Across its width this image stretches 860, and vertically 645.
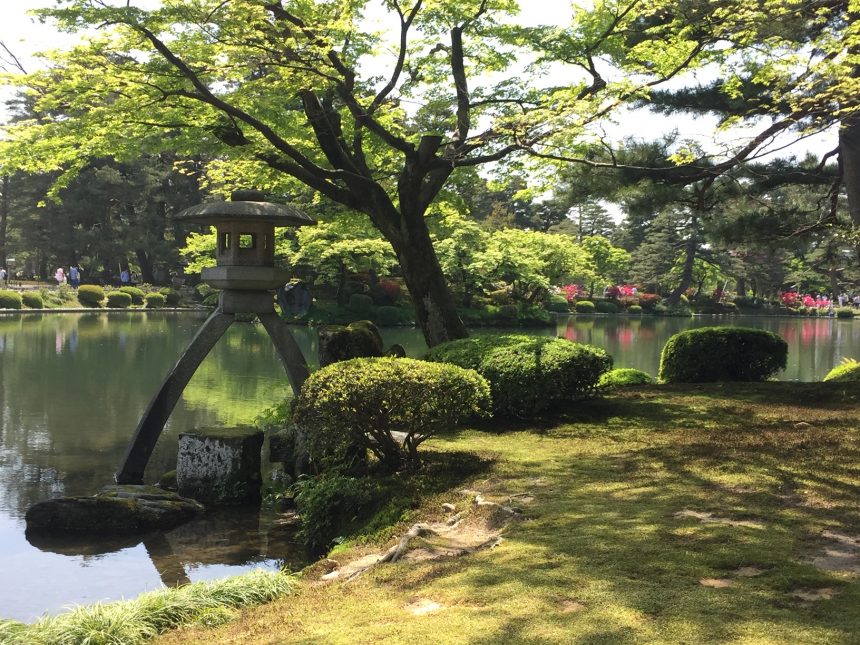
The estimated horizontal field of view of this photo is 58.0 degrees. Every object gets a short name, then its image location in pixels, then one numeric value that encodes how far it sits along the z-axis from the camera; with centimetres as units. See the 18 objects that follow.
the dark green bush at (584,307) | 4928
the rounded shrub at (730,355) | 1115
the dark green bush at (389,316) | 3187
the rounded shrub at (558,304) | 4629
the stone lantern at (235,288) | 870
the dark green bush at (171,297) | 4075
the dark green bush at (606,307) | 4962
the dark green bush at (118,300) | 3862
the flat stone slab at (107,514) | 665
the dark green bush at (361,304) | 3162
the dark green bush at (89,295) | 3812
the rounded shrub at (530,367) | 827
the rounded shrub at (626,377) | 1188
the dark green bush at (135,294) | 3963
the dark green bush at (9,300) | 3403
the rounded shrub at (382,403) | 603
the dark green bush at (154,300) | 3950
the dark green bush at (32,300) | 3531
